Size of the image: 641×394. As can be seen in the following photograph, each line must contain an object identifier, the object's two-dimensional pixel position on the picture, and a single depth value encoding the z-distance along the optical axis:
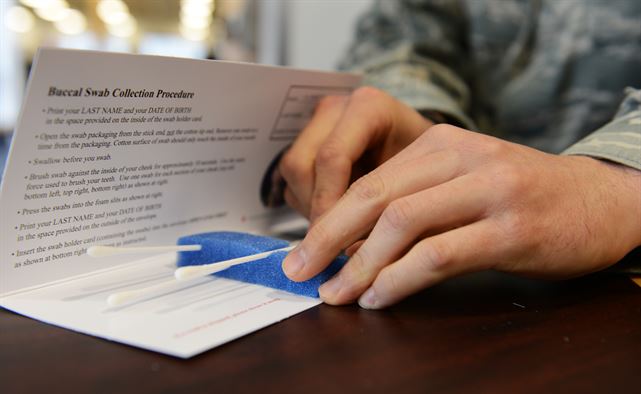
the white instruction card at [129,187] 0.40
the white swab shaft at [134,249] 0.44
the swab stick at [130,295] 0.39
